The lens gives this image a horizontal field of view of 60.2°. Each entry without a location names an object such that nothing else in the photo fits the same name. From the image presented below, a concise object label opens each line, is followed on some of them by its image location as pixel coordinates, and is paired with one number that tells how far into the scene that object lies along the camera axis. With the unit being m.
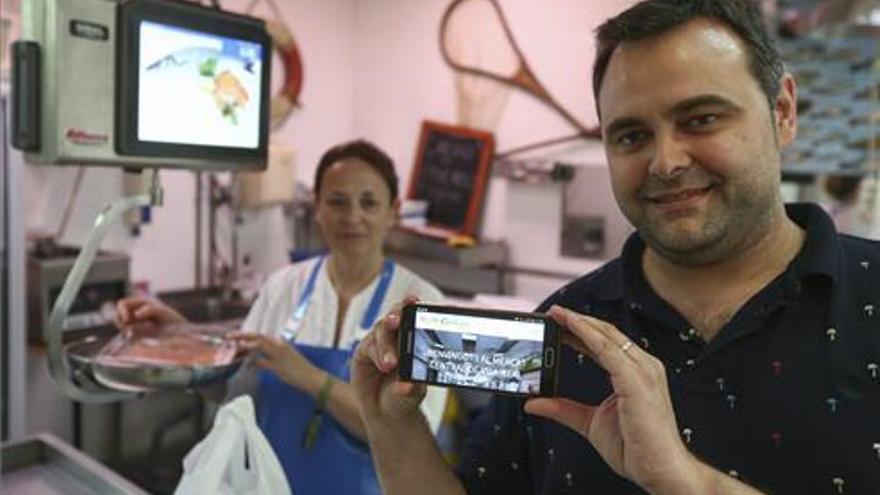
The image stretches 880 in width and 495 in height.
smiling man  0.92
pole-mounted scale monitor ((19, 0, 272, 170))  1.08
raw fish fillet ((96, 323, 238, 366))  1.47
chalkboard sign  3.57
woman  1.60
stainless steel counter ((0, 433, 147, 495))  1.24
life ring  3.70
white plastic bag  1.20
